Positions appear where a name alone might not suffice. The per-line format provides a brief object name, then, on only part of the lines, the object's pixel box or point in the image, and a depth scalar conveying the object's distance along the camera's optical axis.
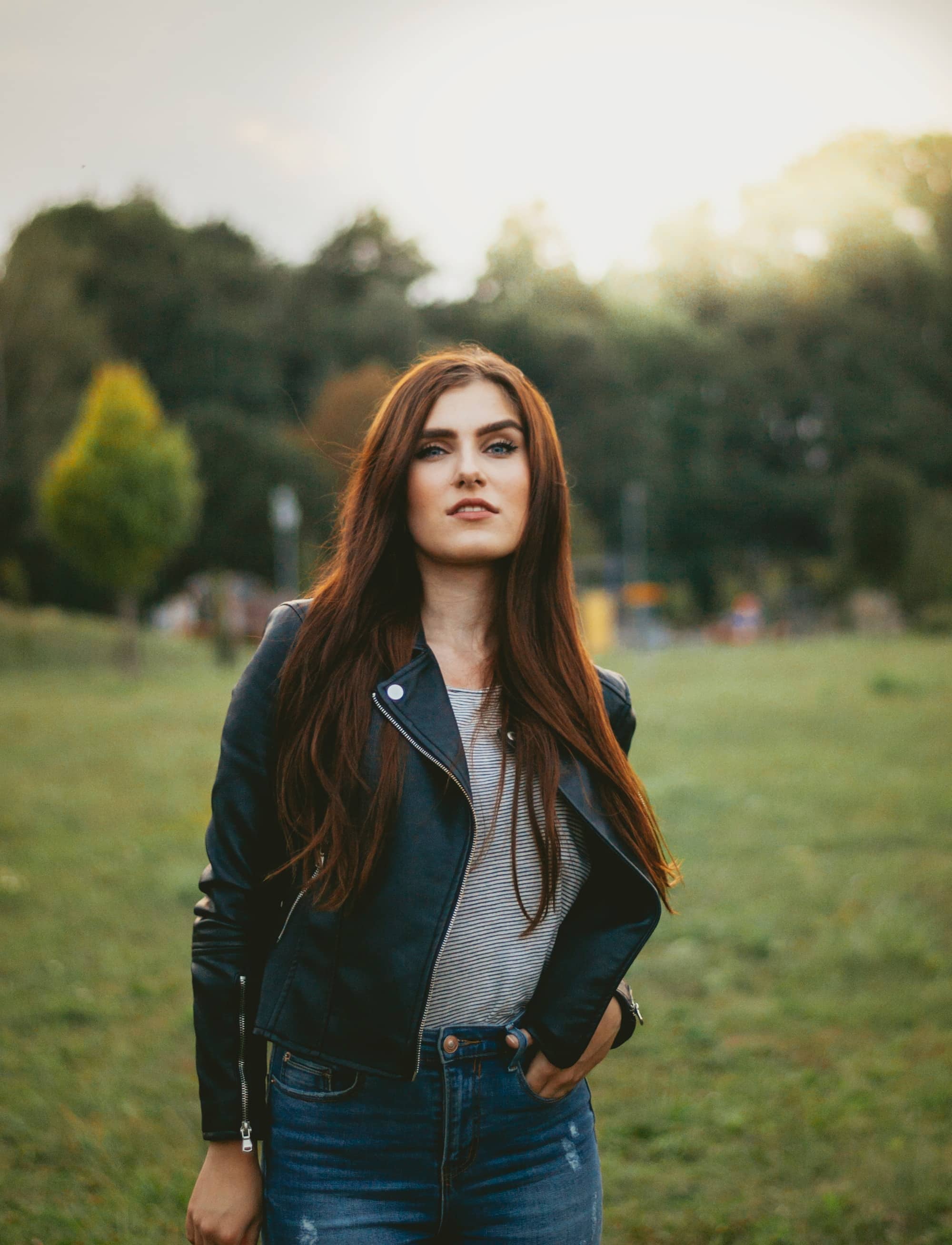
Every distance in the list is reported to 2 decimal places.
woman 1.76
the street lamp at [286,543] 32.31
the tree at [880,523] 33.97
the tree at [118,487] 24.30
